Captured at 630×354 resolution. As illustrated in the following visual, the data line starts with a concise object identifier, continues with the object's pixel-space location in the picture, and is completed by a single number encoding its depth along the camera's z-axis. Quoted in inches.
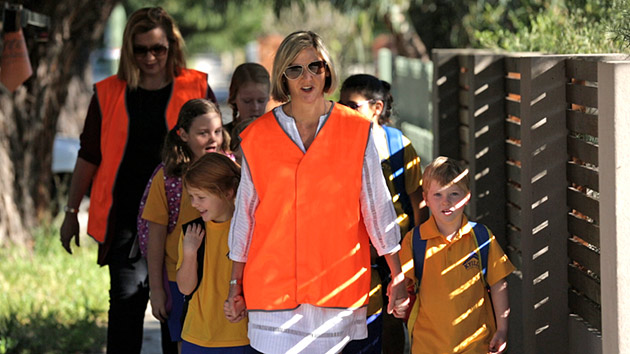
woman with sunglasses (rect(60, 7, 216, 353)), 361.7
